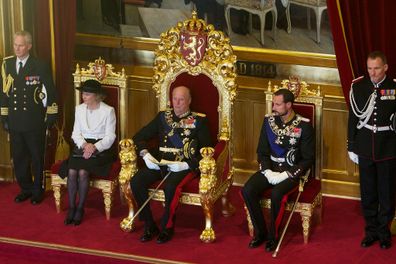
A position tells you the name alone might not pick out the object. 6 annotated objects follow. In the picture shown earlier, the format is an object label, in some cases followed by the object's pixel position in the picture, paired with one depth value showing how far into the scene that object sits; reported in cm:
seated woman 1568
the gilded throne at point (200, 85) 1519
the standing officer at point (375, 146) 1420
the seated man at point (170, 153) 1487
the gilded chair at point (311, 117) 1486
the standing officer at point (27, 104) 1642
